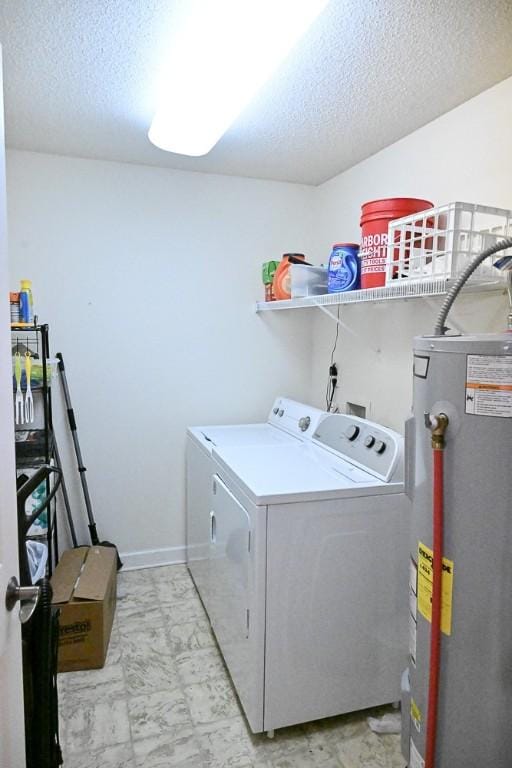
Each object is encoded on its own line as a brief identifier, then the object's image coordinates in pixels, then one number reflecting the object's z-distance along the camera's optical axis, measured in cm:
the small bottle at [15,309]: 242
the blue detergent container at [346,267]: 213
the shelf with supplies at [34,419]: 236
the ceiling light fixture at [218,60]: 135
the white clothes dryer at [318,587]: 176
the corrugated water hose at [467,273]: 122
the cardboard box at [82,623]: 219
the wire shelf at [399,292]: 154
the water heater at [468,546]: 108
